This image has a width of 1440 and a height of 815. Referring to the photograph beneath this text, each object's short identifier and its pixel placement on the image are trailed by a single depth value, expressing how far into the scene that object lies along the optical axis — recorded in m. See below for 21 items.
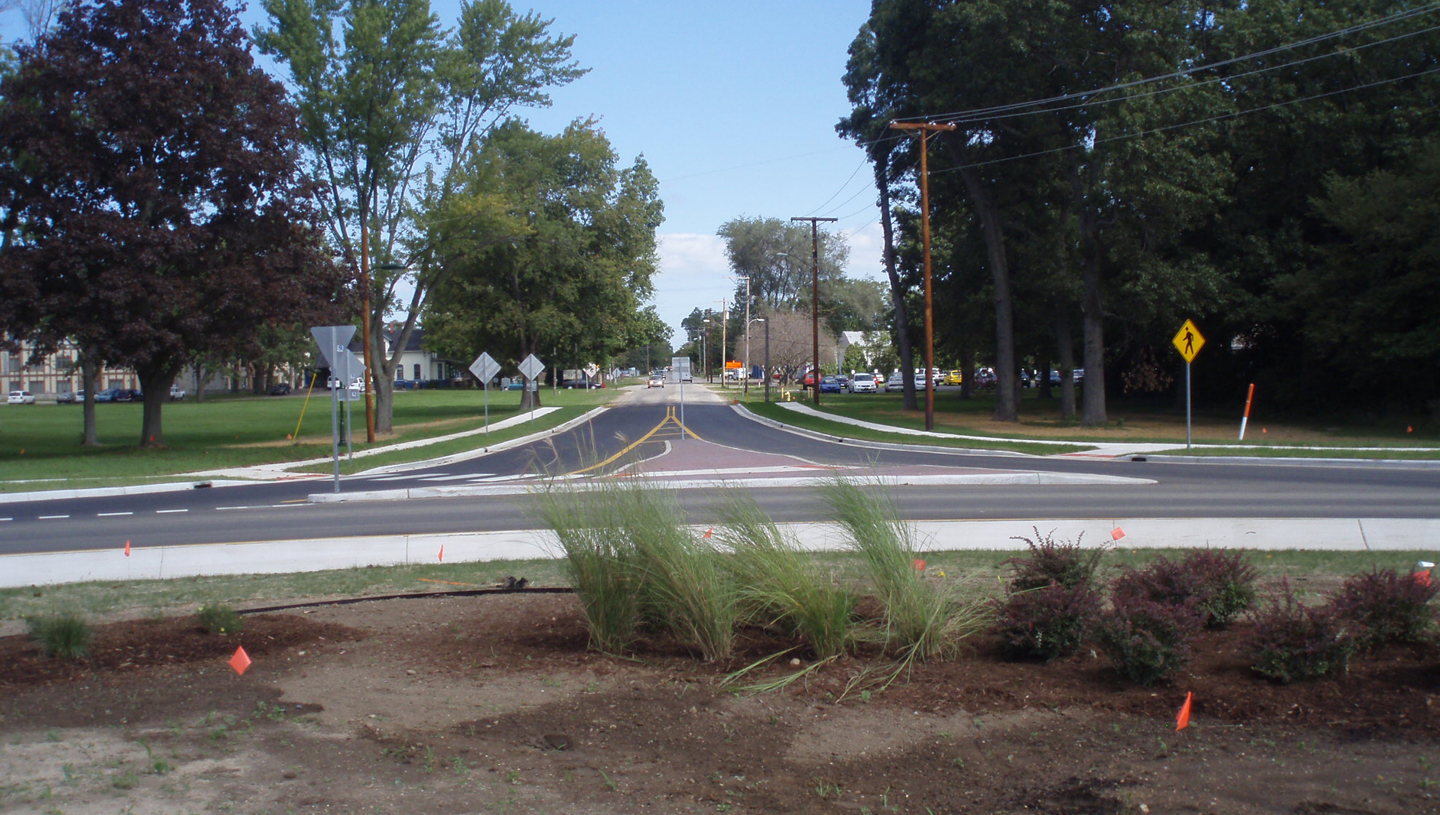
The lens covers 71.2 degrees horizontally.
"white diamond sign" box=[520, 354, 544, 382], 39.03
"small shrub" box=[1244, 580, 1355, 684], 5.39
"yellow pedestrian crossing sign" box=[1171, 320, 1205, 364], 25.08
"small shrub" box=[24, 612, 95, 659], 6.42
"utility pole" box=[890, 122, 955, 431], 31.12
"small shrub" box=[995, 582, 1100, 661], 5.97
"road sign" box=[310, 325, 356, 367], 17.91
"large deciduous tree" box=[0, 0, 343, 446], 26.44
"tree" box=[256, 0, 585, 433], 32.91
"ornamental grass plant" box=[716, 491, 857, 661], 6.09
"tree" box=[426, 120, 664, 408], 51.41
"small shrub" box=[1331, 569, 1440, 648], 5.77
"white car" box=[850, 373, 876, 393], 87.94
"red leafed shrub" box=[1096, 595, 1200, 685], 5.42
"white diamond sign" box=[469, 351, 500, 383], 33.22
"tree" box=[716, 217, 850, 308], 111.38
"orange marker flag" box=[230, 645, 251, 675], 6.21
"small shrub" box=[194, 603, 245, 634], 6.93
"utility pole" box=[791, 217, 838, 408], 51.46
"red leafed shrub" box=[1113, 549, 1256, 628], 6.33
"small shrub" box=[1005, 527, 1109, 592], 6.54
